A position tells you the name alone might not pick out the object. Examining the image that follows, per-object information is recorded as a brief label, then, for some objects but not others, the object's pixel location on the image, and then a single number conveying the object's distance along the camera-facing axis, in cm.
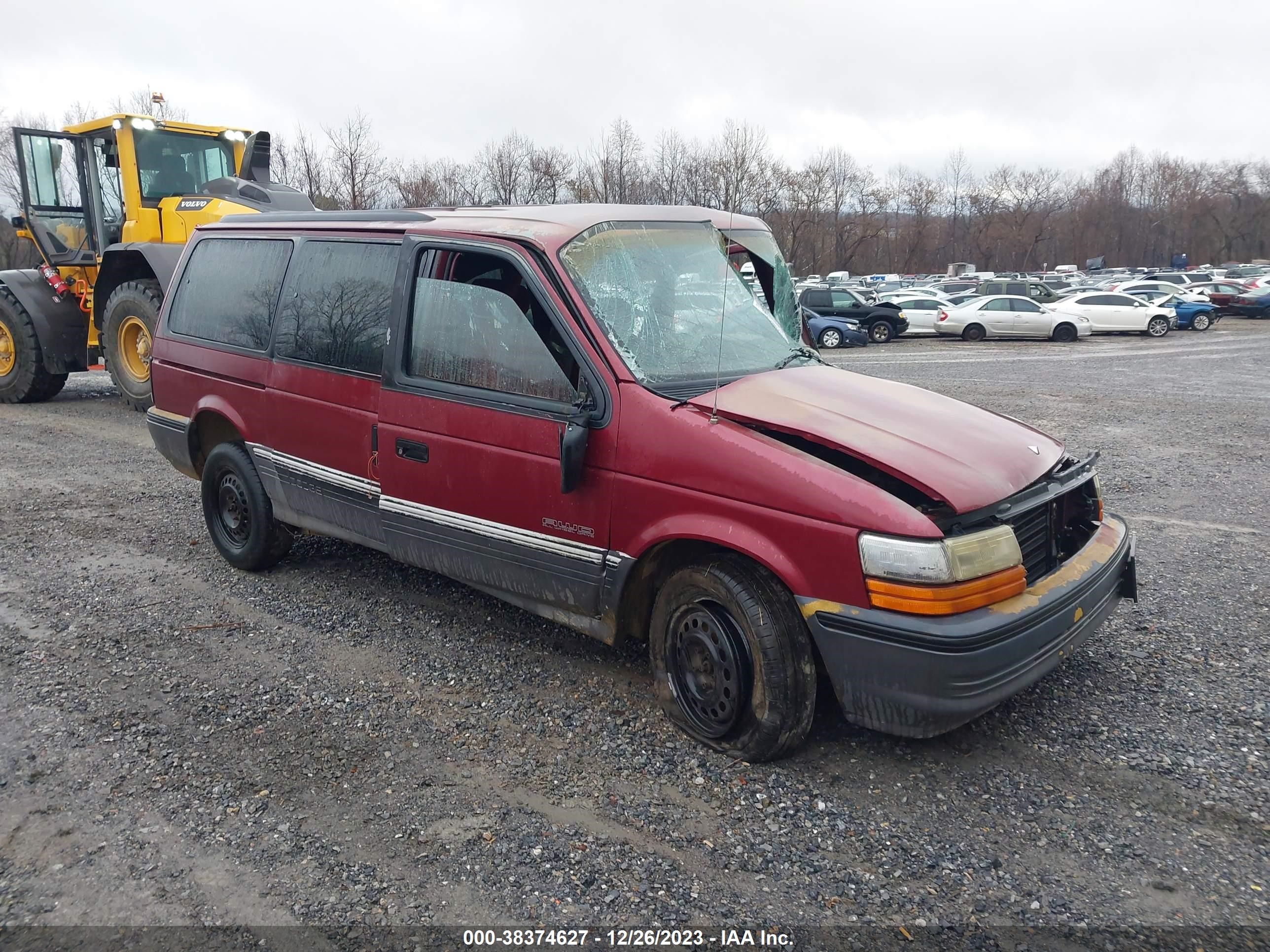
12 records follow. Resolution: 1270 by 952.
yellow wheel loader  1106
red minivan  320
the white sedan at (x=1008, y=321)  2741
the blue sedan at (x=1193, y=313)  3019
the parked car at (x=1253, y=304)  3434
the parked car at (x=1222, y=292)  3509
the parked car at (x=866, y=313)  2747
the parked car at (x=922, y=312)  2838
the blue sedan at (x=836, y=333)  2544
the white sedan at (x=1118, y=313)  2839
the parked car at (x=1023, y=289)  3084
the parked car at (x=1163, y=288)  3272
